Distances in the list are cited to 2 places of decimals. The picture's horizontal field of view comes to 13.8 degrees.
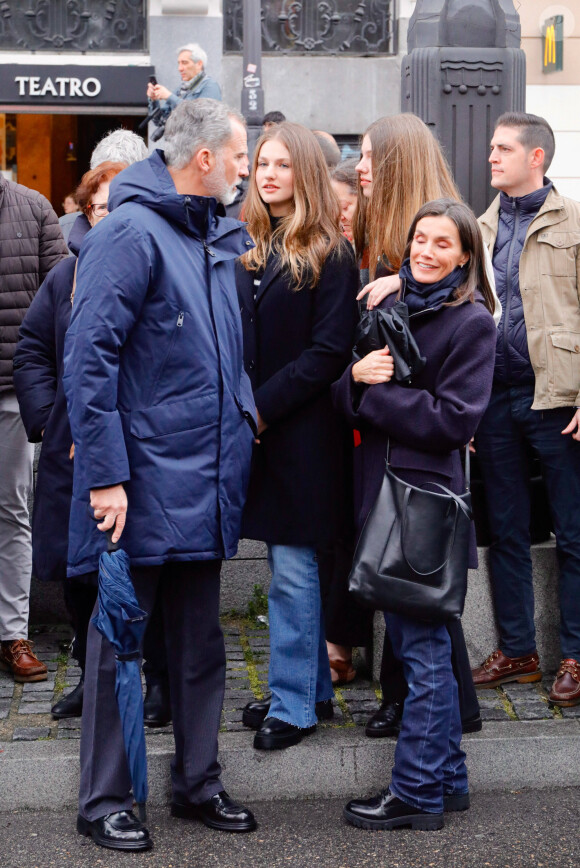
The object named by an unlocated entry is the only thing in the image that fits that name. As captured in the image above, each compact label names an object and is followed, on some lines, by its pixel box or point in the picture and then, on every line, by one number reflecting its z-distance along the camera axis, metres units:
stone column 10.16
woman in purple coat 7.32
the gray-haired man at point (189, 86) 19.23
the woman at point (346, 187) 9.93
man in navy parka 6.91
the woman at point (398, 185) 8.07
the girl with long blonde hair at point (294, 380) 8.07
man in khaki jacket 9.04
